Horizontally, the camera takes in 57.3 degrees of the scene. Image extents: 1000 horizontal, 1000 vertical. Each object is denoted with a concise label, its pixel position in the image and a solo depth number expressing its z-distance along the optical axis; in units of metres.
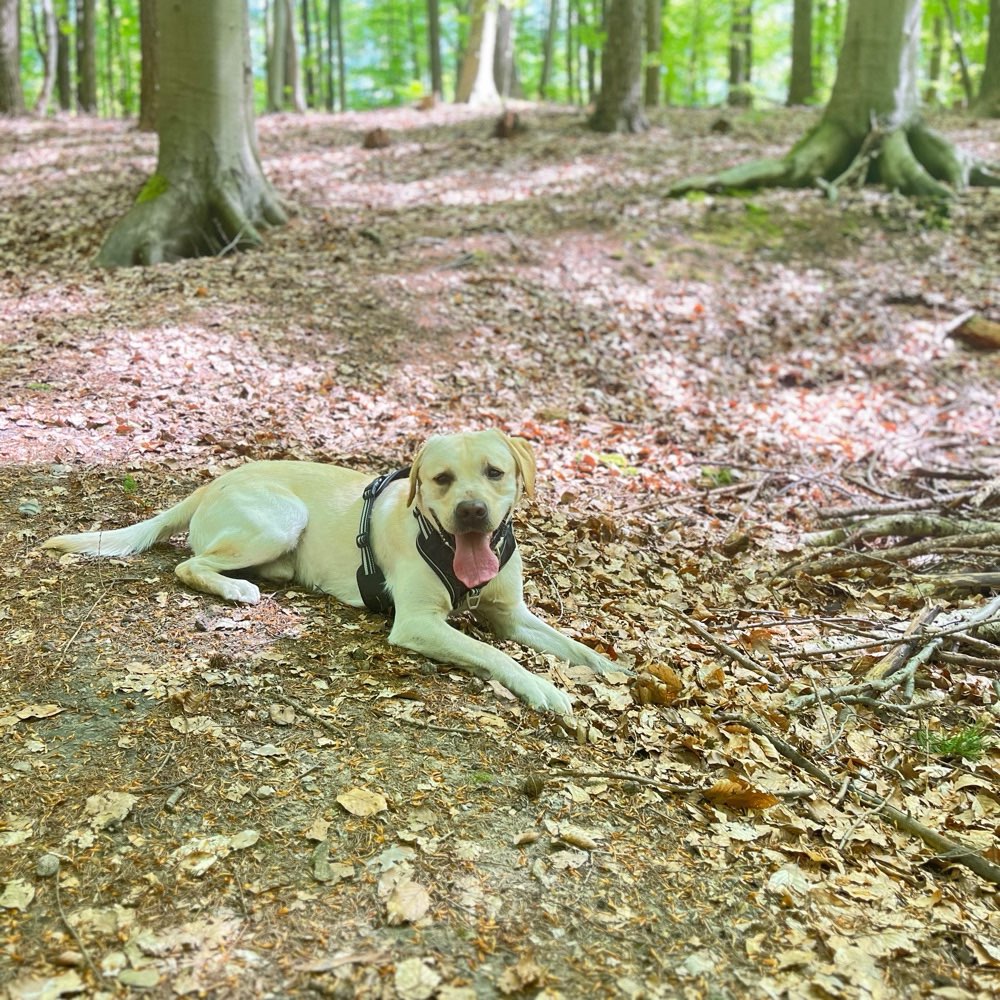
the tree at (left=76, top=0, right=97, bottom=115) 23.00
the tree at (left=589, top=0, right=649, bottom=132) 15.45
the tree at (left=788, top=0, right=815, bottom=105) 21.38
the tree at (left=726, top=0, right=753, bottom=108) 26.12
